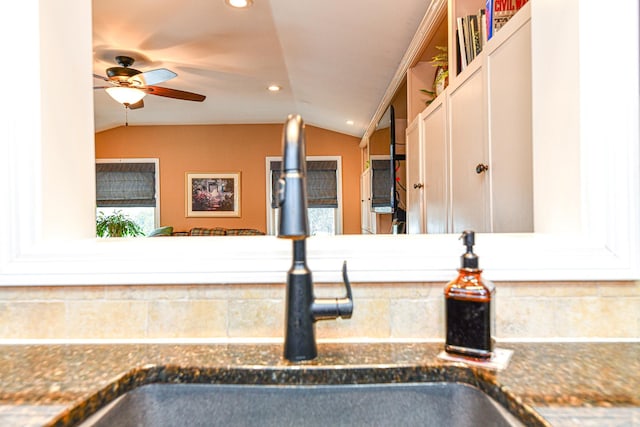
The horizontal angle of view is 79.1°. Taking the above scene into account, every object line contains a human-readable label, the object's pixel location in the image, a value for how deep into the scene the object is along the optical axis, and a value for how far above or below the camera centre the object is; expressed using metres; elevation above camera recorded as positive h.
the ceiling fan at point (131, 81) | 3.20 +1.13
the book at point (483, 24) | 1.36 +0.69
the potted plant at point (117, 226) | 5.91 -0.19
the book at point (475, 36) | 1.48 +0.68
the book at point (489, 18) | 1.27 +0.64
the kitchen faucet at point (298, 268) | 0.55 -0.09
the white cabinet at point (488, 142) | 0.98 +0.22
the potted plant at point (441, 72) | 1.91 +0.72
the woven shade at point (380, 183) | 3.81 +0.29
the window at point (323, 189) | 6.50 +0.38
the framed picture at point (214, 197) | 6.48 +0.26
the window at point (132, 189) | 6.49 +0.42
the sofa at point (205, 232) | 4.67 -0.24
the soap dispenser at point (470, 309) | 0.58 -0.15
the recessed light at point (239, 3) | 2.67 +1.46
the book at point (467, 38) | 1.53 +0.69
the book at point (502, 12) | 1.24 +0.64
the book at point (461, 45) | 1.56 +0.69
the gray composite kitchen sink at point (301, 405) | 0.58 -0.29
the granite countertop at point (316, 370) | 0.49 -0.23
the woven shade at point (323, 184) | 6.56 +0.47
